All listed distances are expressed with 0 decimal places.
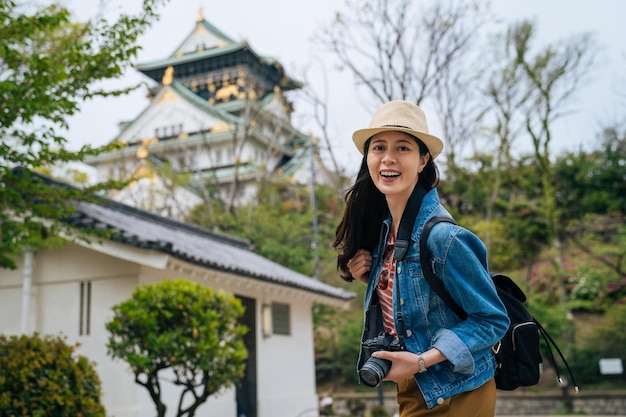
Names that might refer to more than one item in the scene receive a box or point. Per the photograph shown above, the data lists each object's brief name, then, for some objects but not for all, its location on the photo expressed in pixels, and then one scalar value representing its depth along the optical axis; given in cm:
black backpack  205
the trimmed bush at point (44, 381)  587
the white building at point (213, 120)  2773
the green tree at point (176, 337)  677
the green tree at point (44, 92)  559
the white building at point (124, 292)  846
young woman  187
